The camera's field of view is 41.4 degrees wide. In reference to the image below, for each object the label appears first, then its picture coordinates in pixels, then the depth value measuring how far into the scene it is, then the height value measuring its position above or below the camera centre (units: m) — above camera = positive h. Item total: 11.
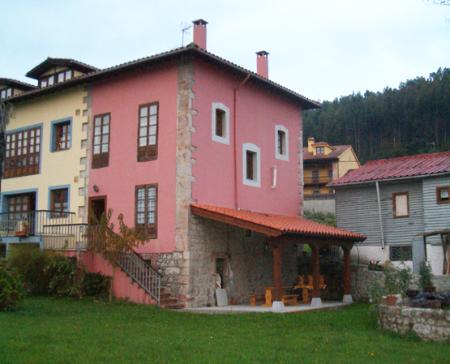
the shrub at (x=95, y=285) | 18.42 -0.42
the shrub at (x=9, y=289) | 14.56 -0.43
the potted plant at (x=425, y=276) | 17.73 -0.14
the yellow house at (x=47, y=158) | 21.11 +4.24
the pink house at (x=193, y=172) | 18.28 +3.28
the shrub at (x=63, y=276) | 18.38 -0.15
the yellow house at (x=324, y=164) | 59.75 +10.74
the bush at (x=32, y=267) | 19.27 +0.13
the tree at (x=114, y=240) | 17.72 +0.94
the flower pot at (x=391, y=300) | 12.99 -0.62
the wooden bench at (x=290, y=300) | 19.20 -0.92
